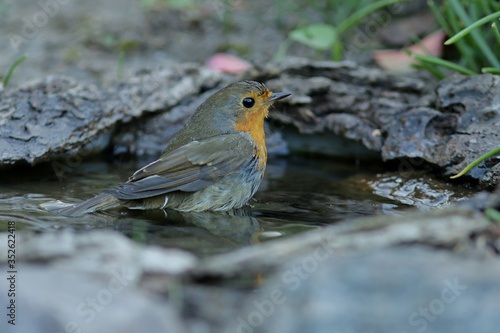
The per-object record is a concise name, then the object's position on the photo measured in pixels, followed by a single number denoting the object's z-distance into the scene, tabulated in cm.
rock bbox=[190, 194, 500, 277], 419
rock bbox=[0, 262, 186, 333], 398
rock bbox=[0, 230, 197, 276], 435
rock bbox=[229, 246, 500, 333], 377
